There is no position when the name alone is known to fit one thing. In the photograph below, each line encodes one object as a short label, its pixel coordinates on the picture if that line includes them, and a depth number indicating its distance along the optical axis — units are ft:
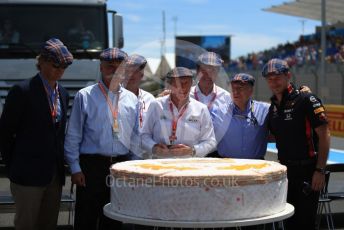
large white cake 11.40
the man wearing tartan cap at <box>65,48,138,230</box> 14.94
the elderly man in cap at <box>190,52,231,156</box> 17.38
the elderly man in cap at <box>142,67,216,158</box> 14.94
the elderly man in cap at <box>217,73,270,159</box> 16.29
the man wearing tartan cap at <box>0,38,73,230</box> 13.61
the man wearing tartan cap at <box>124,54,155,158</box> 17.13
